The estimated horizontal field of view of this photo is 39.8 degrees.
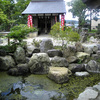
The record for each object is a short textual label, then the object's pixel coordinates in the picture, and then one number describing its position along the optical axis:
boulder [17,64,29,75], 8.64
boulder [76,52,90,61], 10.02
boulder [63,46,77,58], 9.98
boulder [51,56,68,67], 9.02
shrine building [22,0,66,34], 18.33
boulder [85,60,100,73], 9.02
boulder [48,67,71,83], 7.33
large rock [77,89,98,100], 4.69
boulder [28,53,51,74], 8.72
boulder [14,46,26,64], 9.62
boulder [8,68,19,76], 8.34
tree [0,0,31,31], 21.90
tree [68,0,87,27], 24.49
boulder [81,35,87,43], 13.51
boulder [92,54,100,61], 10.37
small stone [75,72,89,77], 8.28
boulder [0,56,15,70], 9.11
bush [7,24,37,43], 10.25
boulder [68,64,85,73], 8.91
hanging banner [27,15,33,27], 18.67
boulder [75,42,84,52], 10.86
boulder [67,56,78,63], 9.66
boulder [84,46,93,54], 10.75
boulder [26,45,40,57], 10.53
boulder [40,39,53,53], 10.57
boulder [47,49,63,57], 10.08
